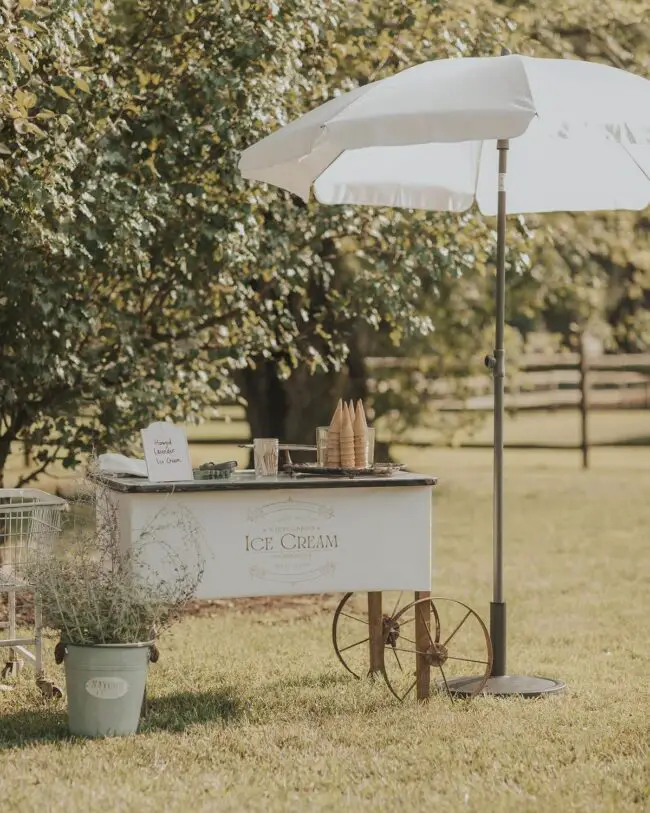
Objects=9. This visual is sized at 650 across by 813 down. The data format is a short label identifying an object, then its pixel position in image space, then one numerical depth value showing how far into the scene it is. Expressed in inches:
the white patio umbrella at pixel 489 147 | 335.3
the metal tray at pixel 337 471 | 365.5
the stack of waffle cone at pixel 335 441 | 370.2
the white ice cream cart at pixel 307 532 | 349.0
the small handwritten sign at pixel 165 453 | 347.3
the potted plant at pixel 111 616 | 327.6
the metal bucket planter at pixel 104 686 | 326.8
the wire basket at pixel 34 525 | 361.5
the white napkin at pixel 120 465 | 362.8
